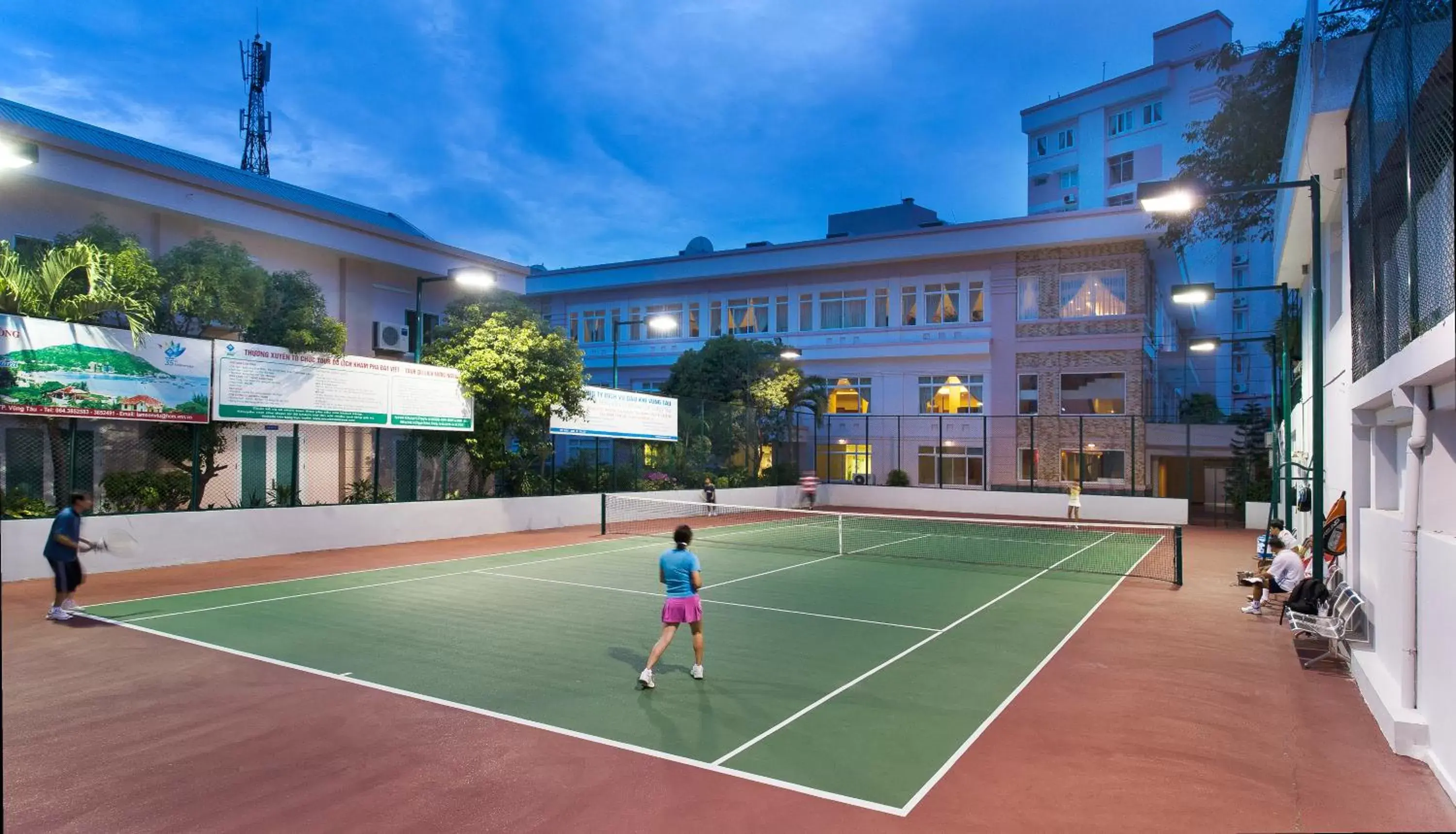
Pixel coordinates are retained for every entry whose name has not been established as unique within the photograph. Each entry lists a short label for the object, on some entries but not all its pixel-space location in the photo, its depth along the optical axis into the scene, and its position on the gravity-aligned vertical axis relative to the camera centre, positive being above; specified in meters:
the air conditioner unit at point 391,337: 29.20 +3.10
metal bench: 11.22 -2.42
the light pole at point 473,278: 22.42 +3.85
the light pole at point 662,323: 30.00 +3.66
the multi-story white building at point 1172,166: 51.97 +17.34
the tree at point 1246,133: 22.70 +7.94
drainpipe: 8.15 -1.04
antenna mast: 52.44 +18.64
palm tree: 16.84 +2.71
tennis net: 22.45 -3.15
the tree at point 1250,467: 34.38 -1.34
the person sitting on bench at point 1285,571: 14.23 -2.17
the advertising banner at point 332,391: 19.95 +1.01
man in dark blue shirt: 11.14 -1.52
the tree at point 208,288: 20.94 +3.39
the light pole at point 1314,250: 12.12 +2.59
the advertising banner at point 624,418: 29.86 +0.53
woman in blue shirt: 10.00 -1.74
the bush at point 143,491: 18.86 -1.25
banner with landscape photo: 16.36 +1.14
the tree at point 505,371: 25.80 +1.80
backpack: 12.31 -2.23
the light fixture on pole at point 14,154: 10.87 +3.39
